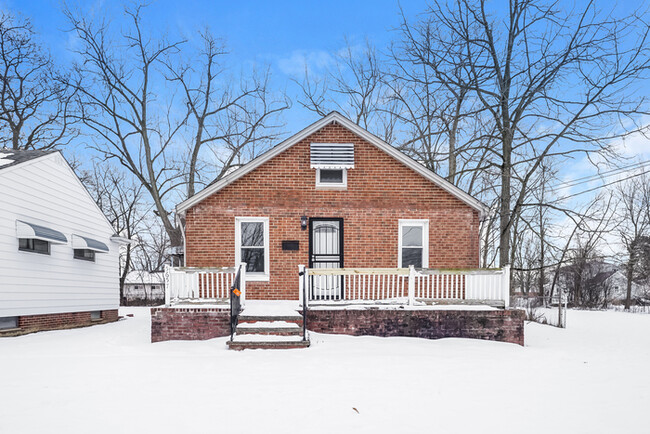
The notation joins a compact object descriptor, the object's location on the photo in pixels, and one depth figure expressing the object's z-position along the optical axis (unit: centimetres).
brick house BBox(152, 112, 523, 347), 1096
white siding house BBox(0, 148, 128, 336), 1106
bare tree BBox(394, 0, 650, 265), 1423
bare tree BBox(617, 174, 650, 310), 3003
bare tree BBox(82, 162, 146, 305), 3011
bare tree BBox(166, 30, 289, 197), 2353
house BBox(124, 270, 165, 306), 4102
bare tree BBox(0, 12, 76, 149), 2042
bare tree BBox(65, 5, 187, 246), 2180
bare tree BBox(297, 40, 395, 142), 2173
